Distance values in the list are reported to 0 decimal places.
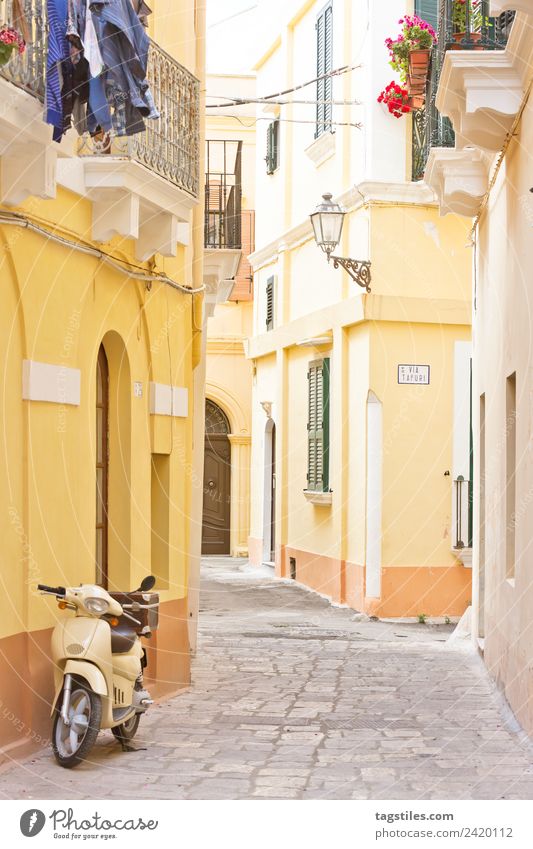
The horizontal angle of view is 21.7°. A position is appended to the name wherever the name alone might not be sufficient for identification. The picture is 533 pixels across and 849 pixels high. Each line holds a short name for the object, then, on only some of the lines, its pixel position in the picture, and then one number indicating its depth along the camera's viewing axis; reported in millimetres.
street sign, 17484
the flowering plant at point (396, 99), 17047
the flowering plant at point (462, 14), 11516
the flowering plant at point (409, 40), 15922
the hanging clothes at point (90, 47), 8141
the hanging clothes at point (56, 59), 7832
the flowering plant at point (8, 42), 7488
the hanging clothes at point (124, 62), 8336
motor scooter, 7934
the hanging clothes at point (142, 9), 9227
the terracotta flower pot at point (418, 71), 15734
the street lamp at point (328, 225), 16502
